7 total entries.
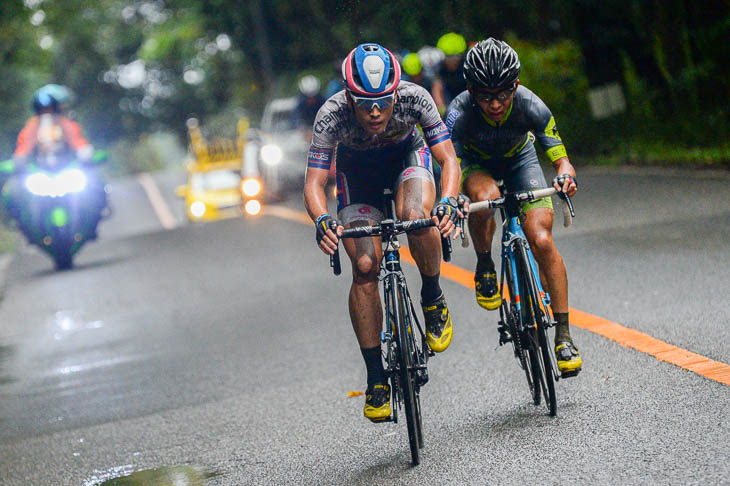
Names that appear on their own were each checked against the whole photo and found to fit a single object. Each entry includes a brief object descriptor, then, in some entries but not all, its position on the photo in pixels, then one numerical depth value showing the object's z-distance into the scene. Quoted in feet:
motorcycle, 96.17
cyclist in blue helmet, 34.68
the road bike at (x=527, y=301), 36.99
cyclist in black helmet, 37.81
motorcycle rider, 95.61
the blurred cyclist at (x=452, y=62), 78.18
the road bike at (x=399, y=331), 33.94
